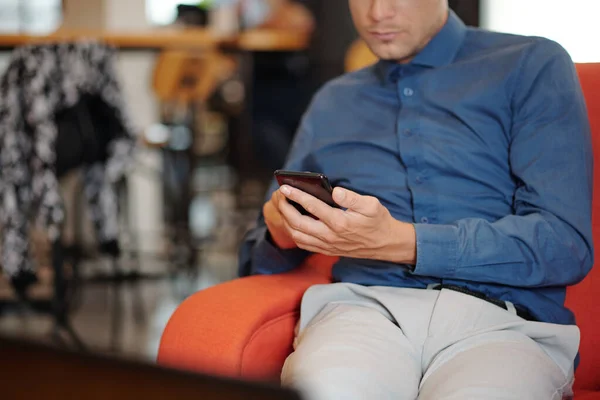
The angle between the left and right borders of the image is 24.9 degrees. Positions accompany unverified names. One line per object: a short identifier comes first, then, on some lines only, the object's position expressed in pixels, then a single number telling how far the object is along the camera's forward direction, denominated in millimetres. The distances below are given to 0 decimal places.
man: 1931
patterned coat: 3748
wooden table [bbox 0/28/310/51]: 5492
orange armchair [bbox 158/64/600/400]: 2012
